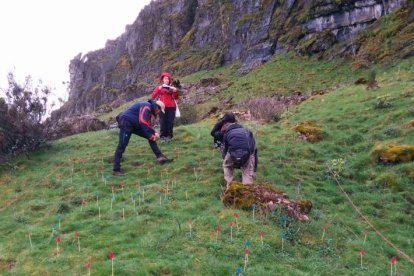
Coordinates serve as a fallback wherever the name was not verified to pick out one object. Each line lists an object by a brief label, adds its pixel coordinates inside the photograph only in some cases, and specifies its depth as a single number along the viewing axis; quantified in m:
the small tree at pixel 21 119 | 16.56
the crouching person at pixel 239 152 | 10.45
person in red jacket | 15.61
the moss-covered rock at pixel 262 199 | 9.35
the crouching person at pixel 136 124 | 12.81
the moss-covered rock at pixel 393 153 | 13.13
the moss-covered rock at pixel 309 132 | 16.31
